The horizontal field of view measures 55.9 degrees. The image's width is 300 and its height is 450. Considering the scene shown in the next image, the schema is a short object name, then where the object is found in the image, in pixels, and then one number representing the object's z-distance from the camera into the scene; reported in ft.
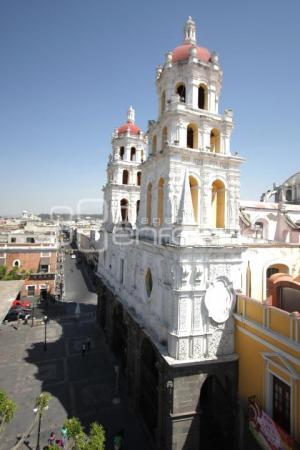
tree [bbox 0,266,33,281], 121.35
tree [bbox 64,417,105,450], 28.16
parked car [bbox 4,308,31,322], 110.45
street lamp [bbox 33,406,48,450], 47.90
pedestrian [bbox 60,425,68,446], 47.83
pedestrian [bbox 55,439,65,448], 47.61
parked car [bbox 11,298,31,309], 116.47
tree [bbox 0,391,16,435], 31.16
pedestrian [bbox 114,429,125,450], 46.26
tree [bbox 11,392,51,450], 35.65
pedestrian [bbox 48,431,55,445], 48.21
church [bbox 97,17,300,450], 43.01
